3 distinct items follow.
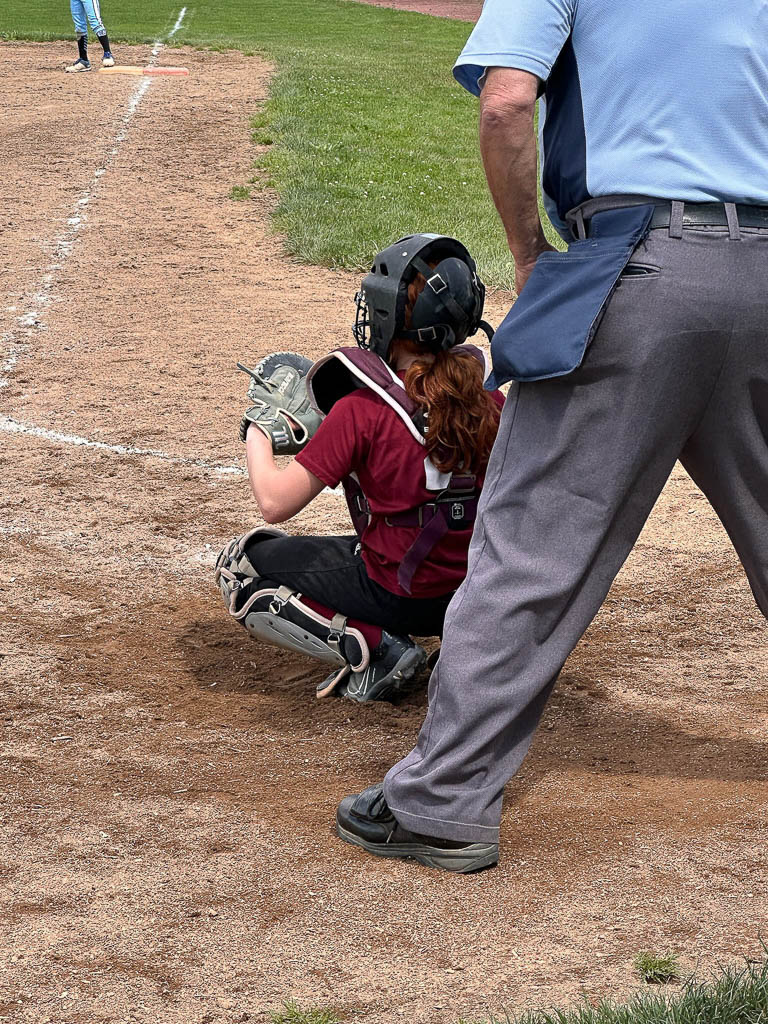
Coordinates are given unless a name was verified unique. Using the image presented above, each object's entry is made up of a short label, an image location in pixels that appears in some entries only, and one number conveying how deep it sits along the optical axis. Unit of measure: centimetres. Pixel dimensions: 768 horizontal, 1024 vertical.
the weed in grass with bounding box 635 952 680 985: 504
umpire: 499
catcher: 667
